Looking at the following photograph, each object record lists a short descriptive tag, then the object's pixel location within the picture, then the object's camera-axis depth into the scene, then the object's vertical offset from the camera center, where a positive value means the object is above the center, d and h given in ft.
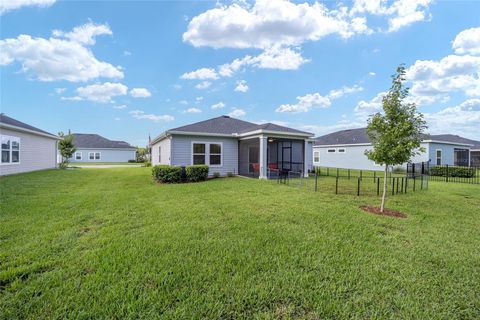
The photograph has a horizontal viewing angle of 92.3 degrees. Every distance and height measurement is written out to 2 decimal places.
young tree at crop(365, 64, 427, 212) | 19.90 +2.94
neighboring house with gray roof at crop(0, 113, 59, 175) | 41.52 +2.03
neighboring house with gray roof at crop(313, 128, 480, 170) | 66.39 +3.02
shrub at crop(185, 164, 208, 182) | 39.27 -2.54
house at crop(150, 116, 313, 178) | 43.32 +2.73
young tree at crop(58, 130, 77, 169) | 77.36 +3.49
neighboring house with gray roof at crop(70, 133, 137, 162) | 122.48 +4.17
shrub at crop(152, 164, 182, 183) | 37.88 -2.63
